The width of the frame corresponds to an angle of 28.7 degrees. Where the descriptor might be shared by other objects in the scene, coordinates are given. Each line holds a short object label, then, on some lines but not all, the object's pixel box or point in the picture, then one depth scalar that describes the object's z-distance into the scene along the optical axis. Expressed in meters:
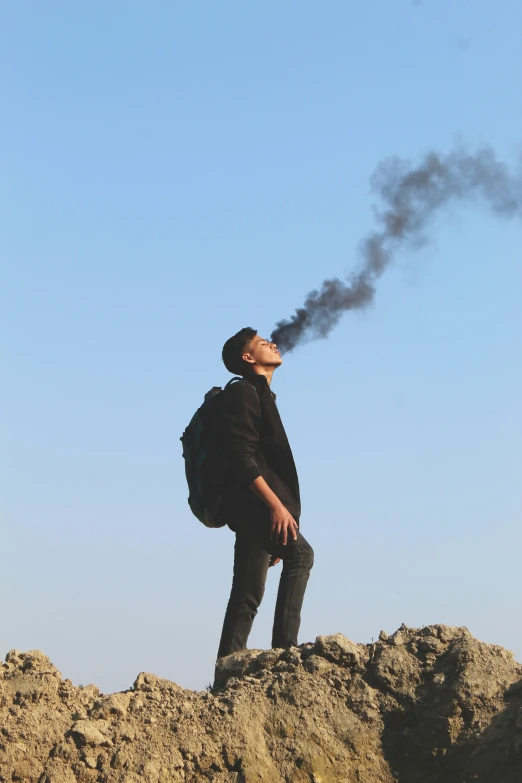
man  6.34
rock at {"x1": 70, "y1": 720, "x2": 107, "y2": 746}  5.25
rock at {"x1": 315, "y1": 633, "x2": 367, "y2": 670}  5.73
